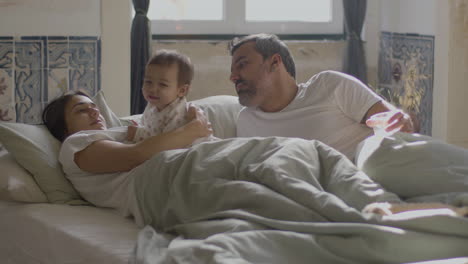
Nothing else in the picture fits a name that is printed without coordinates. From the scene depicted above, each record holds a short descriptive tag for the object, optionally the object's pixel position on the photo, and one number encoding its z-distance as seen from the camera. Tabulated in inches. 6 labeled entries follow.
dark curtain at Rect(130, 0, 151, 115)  170.9
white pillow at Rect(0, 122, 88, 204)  104.2
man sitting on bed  118.5
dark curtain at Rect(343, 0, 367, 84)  192.1
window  187.6
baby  107.9
